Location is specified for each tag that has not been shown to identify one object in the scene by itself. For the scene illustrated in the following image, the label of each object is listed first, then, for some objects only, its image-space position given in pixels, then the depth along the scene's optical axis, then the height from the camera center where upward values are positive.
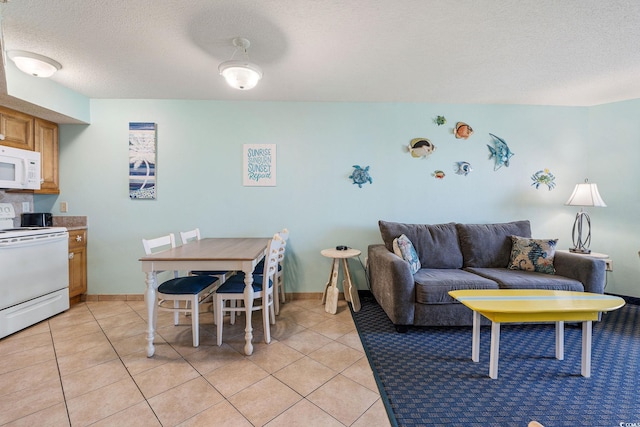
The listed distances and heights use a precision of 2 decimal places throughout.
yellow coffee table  1.60 -0.64
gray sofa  2.24 -0.64
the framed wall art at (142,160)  3.02 +0.51
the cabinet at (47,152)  2.77 +0.55
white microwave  2.34 +0.31
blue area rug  1.37 -1.12
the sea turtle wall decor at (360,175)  3.15 +0.38
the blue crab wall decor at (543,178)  3.22 +0.39
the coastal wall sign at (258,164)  3.10 +0.49
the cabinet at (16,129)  2.44 +0.72
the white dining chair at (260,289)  2.02 -0.70
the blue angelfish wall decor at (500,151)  3.20 +0.72
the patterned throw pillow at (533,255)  2.58 -0.48
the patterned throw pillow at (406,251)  2.54 -0.46
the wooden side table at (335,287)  2.67 -0.89
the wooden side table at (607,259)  2.65 -0.53
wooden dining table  1.86 -0.46
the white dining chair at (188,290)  1.98 -0.70
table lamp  2.82 +0.09
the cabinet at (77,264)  2.83 -0.73
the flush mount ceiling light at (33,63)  1.98 +1.11
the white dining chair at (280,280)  2.61 -0.86
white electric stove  2.15 -0.70
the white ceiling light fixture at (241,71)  1.87 +1.00
